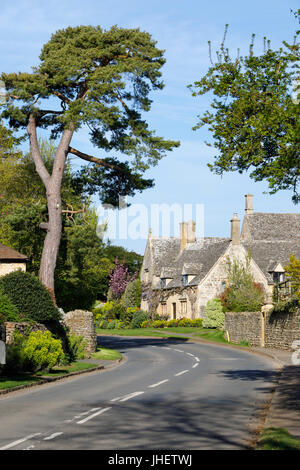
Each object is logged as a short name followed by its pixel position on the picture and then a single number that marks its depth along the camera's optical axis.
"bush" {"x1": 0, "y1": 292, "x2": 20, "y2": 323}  24.58
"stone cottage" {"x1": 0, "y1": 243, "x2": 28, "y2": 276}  39.84
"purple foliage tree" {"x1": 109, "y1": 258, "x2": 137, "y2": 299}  84.85
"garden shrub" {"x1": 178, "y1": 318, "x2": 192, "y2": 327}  66.56
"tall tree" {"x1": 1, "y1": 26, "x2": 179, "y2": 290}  34.59
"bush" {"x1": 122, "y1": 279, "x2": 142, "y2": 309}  79.19
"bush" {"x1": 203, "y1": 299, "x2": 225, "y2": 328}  59.88
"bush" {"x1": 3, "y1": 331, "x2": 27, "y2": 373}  22.11
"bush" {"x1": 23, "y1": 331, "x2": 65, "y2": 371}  22.73
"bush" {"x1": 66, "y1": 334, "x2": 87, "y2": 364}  30.27
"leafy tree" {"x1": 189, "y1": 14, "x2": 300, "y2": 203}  16.92
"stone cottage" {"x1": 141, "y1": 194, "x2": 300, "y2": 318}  65.62
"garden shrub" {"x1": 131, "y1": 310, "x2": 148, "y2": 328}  73.06
